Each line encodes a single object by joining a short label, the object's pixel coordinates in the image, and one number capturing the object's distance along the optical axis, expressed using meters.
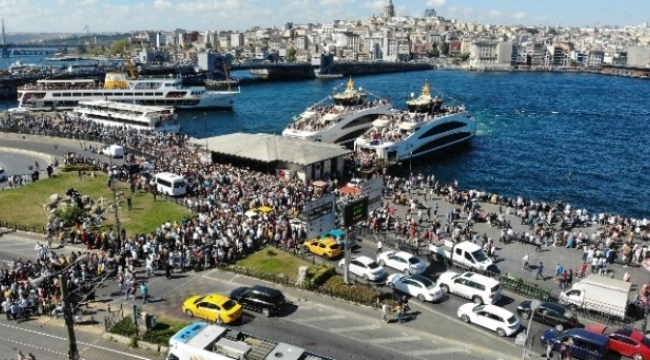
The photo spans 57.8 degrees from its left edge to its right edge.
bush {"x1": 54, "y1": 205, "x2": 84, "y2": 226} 36.31
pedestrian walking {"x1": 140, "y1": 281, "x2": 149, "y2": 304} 26.24
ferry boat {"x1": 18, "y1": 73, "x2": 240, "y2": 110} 98.69
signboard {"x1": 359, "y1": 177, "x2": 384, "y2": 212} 30.52
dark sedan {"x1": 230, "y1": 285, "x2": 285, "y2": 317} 24.77
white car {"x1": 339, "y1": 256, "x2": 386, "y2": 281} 28.66
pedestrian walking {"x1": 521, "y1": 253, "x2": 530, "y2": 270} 31.33
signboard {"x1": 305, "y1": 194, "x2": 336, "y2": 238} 27.95
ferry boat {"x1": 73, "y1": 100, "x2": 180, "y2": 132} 76.56
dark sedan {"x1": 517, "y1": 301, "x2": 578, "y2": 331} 24.14
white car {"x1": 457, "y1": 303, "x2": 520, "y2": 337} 23.42
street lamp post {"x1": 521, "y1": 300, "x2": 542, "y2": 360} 19.81
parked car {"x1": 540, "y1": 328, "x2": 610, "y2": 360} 21.61
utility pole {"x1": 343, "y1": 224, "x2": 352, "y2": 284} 27.30
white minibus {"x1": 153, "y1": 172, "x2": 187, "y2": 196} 41.81
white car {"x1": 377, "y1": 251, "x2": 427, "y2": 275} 29.56
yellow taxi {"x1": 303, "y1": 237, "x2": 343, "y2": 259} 31.53
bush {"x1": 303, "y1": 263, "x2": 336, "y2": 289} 27.25
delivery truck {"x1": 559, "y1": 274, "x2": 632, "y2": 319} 25.45
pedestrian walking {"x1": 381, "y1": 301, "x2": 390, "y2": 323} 24.59
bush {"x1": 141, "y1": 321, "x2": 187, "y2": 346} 22.33
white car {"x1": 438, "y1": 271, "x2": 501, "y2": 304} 26.17
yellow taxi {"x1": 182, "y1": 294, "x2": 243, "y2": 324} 23.88
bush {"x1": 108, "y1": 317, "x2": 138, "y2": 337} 22.94
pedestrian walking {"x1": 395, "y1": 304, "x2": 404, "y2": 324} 24.44
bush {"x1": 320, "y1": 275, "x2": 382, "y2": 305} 25.86
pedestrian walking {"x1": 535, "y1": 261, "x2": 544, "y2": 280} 30.22
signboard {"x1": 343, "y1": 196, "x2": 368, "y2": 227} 28.03
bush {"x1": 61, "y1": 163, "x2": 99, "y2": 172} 48.84
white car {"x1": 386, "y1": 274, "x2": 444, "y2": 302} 26.22
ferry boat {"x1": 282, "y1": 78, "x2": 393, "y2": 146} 65.06
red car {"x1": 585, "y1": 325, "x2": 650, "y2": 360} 21.73
